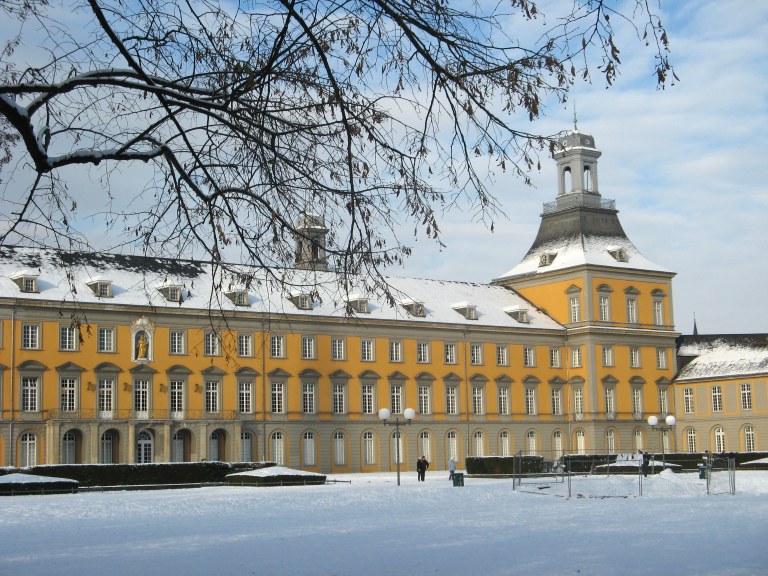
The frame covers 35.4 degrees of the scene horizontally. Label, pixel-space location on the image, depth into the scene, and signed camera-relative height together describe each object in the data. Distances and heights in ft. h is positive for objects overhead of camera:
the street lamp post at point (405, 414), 150.00 +3.99
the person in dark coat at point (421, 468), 160.97 -3.00
